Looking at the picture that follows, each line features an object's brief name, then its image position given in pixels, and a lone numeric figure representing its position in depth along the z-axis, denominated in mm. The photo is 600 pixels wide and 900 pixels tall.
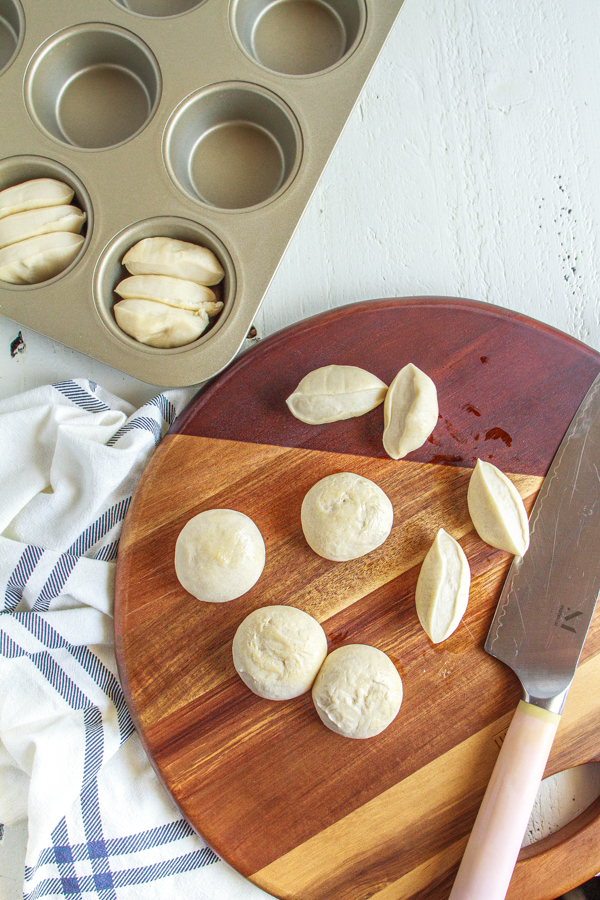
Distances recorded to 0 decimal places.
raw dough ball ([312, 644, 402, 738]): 697
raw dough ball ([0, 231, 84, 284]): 723
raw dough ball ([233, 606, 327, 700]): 698
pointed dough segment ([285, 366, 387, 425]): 717
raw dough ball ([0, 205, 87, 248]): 725
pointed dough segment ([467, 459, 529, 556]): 712
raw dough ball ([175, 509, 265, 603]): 702
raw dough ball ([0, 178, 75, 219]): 726
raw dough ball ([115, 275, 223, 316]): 721
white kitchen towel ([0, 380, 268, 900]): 708
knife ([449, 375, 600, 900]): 690
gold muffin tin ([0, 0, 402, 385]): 724
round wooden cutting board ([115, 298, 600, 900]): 706
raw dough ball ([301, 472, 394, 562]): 707
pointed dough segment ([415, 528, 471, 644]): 707
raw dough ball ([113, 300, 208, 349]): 719
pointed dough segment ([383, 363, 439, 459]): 715
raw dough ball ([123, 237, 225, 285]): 723
